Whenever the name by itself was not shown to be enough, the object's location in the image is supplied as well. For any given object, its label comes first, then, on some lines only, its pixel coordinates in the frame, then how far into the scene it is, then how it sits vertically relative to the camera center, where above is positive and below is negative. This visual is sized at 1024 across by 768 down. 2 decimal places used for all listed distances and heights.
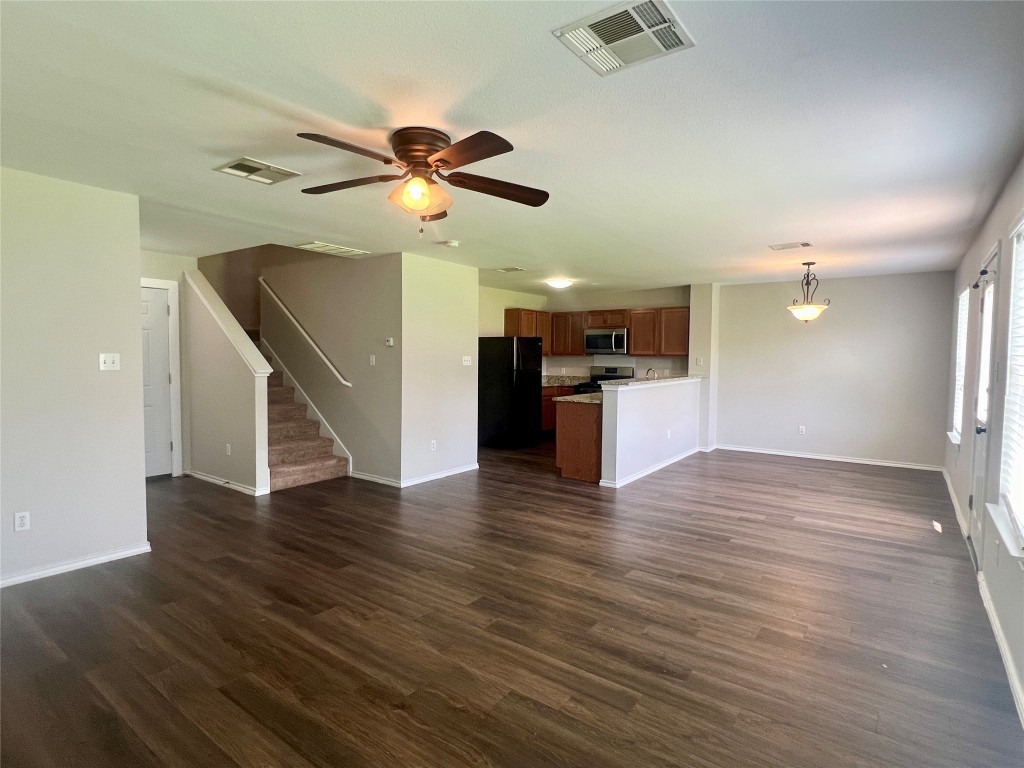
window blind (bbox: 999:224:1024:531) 2.55 -0.24
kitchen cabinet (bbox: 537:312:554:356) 9.33 +0.50
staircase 5.62 -1.03
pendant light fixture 6.01 +0.59
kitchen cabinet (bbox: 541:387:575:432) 8.92 -0.81
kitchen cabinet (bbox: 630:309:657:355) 8.31 +0.42
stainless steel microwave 8.52 +0.28
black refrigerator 7.73 -0.43
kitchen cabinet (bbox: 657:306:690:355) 8.02 +0.42
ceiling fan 2.31 +0.79
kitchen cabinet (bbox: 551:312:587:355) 9.20 +0.44
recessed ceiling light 7.25 +1.04
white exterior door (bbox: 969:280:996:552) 3.33 -0.39
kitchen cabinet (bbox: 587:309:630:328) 8.63 +0.66
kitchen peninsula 5.64 -0.83
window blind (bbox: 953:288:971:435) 4.98 +0.05
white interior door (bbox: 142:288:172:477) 5.65 -0.28
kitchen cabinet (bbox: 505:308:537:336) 8.88 +0.60
